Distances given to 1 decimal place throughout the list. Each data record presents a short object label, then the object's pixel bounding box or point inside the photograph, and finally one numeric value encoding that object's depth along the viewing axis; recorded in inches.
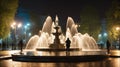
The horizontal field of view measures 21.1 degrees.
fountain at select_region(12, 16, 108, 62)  1120.8
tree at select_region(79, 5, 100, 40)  3206.2
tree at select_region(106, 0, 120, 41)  2667.3
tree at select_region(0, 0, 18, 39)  2241.6
